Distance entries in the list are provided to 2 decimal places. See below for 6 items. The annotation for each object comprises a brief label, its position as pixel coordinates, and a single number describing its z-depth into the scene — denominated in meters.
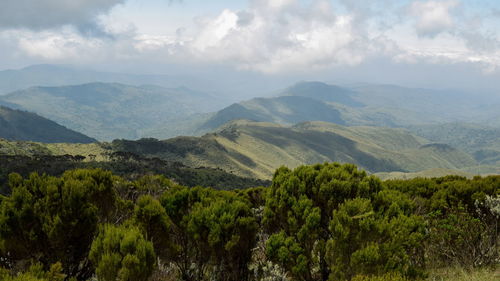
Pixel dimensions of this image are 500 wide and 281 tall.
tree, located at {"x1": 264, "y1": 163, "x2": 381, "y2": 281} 9.23
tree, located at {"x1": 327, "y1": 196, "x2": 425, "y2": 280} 8.00
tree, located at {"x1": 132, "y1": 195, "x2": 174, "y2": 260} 9.88
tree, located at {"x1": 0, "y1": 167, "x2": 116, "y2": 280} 8.71
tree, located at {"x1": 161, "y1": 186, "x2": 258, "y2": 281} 9.46
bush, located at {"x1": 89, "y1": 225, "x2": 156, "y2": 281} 6.94
